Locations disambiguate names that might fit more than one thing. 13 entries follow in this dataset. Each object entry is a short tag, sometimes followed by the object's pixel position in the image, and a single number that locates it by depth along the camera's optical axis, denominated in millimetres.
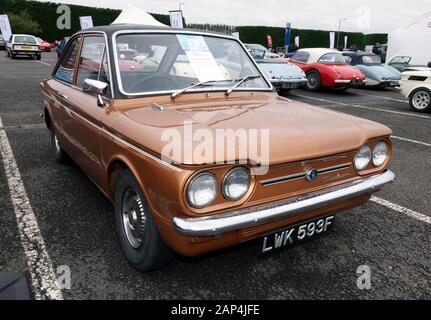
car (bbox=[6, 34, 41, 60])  21641
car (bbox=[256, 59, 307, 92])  10836
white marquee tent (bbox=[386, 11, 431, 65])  22812
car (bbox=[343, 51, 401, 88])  13234
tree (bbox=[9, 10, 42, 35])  32844
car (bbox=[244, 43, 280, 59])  14634
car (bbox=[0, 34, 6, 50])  29641
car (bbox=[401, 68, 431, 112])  9156
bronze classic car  1898
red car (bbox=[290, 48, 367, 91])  11969
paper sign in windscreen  3029
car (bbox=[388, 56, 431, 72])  17130
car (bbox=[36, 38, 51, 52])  30078
